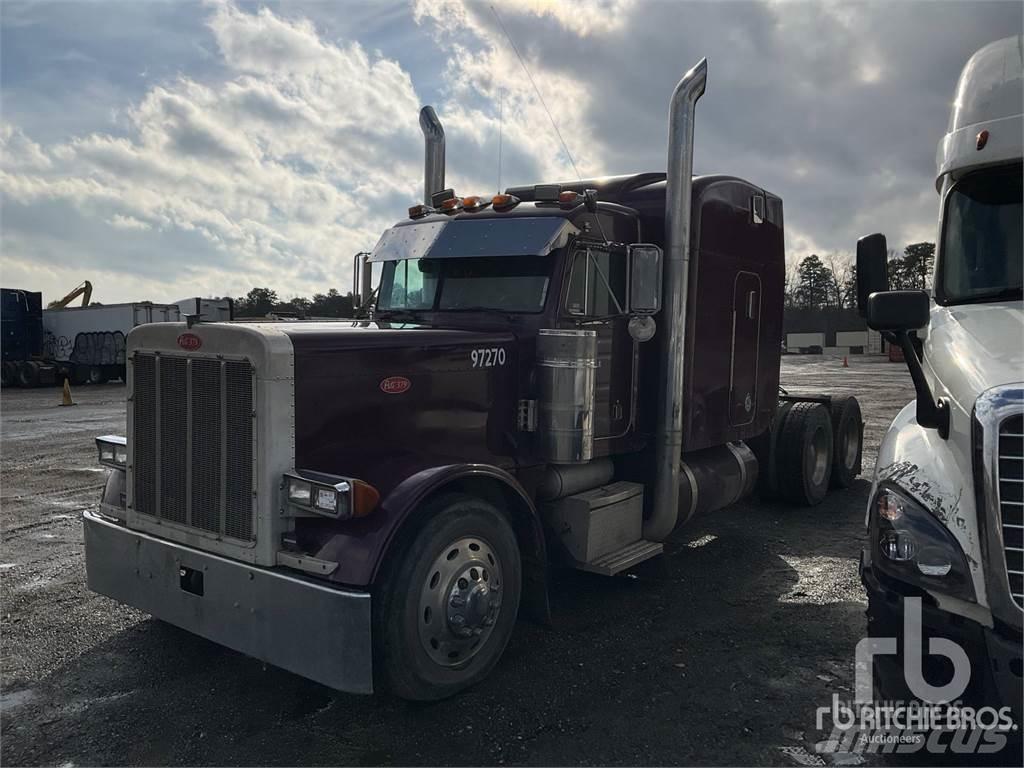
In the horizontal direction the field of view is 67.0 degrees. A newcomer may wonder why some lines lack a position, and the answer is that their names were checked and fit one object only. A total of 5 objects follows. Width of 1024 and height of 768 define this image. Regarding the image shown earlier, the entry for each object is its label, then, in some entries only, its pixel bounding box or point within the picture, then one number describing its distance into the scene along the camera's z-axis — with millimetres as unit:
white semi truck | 3168
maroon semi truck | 3865
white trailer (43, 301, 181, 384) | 30578
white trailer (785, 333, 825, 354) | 65375
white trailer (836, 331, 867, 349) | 61719
